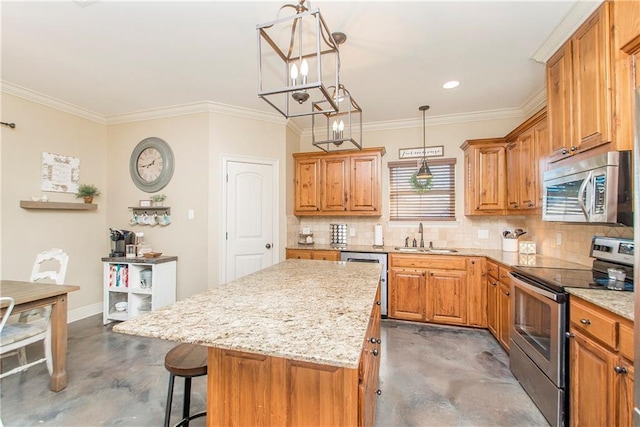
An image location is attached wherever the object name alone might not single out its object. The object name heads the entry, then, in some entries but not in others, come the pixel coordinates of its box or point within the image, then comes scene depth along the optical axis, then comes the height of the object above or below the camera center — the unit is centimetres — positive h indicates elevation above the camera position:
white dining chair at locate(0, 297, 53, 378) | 196 -85
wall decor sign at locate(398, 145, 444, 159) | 398 +92
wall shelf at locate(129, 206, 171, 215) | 374 +10
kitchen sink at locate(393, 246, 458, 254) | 342 -42
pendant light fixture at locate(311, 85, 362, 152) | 363 +136
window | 396 +32
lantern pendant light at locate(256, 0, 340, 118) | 138 +139
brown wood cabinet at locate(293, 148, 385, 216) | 391 +48
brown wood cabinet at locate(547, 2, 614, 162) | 167 +84
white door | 367 -1
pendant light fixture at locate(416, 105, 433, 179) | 360 +82
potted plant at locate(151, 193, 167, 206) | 373 +23
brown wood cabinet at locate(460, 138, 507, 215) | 338 +50
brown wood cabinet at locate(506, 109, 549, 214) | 267 +54
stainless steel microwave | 158 +16
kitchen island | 91 -41
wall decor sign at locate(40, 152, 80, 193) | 339 +53
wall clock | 375 +70
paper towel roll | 407 -27
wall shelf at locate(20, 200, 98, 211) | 317 +13
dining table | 204 -72
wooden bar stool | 135 -71
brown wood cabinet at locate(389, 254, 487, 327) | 326 -86
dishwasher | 355 -54
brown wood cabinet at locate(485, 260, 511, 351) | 266 -84
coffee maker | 363 -30
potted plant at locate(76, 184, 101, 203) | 372 +32
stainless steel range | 170 -67
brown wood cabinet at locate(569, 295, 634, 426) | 129 -74
